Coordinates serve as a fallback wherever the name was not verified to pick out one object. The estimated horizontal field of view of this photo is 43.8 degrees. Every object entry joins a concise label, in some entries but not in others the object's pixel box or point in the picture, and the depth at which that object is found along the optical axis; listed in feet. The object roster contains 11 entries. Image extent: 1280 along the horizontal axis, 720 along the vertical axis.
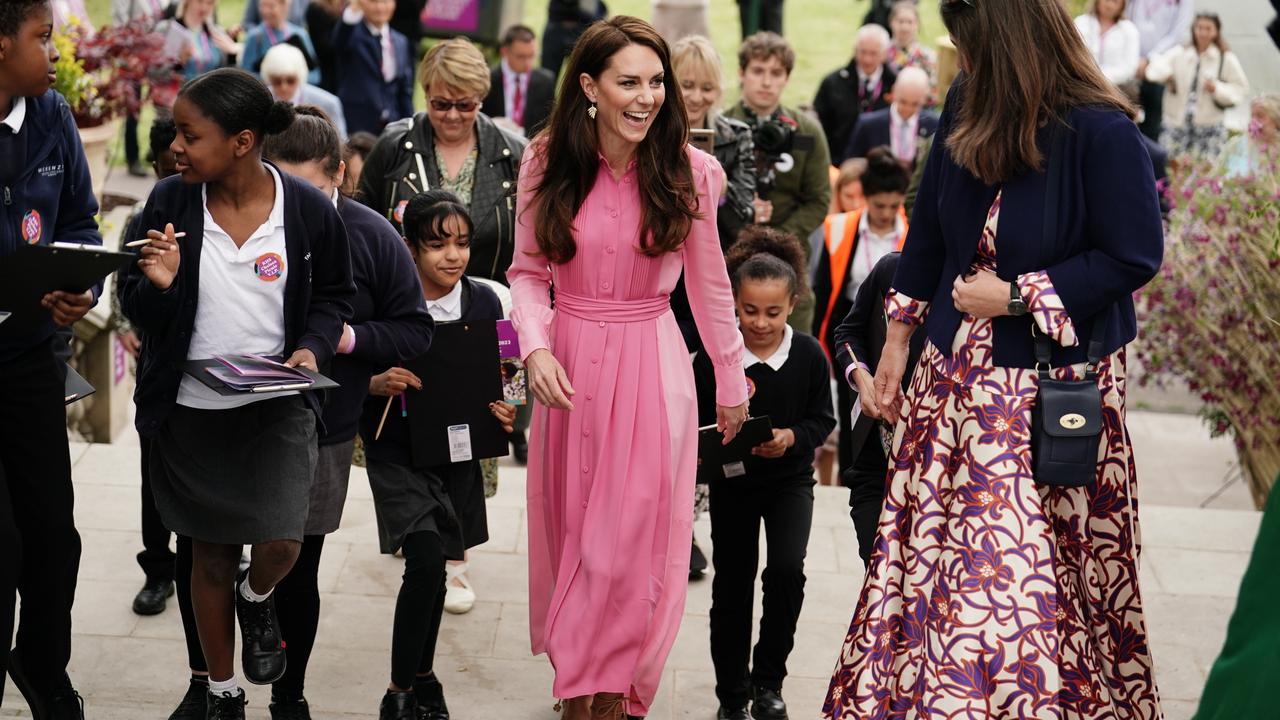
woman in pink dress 14.92
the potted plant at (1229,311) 25.55
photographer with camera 26.32
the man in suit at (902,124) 34.76
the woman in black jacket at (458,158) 20.53
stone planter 30.22
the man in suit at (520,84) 38.63
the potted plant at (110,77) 28.60
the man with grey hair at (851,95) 38.68
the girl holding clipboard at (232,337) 13.55
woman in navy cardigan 12.46
